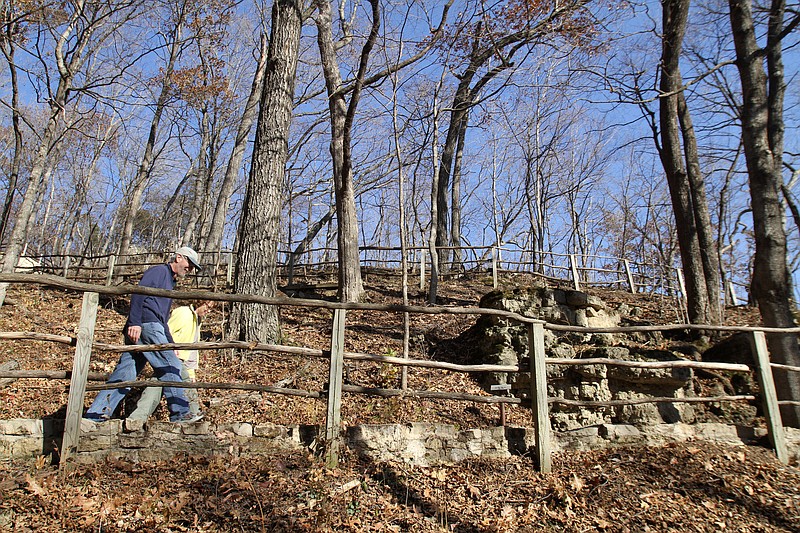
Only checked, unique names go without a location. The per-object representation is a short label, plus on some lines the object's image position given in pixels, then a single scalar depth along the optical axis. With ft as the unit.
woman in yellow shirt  14.79
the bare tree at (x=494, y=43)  24.40
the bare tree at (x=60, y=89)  33.37
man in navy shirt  13.03
